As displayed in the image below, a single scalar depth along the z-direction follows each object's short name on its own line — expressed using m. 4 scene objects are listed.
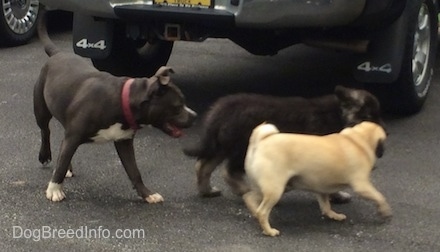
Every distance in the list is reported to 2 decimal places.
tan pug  4.36
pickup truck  5.69
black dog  4.80
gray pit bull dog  4.79
